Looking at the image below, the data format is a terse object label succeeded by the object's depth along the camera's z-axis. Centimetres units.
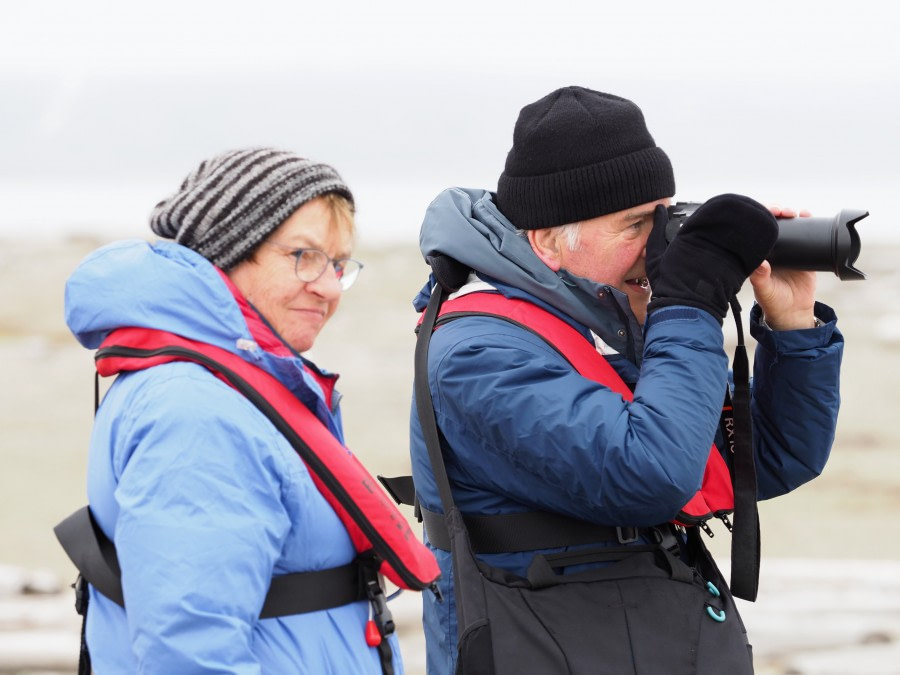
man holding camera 1009
